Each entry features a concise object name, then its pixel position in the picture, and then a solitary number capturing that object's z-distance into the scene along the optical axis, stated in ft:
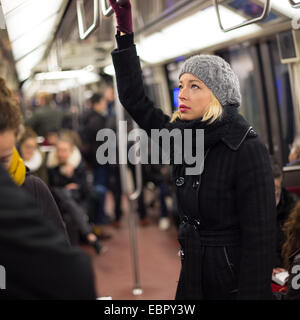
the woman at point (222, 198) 5.17
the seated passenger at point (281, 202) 7.82
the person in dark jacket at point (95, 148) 23.27
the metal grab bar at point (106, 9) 6.07
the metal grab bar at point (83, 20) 6.60
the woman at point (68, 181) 18.61
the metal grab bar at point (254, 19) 5.74
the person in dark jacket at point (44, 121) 23.59
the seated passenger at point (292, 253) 6.36
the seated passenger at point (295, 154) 7.56
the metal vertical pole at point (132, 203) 14.40
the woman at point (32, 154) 16.25
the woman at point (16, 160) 4.69
